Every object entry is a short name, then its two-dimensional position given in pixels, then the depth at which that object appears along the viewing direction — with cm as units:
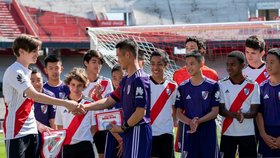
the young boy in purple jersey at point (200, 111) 1156
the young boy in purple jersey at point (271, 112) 1139
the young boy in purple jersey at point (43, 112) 1255
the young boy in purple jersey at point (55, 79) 1264
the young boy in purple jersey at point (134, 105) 950
